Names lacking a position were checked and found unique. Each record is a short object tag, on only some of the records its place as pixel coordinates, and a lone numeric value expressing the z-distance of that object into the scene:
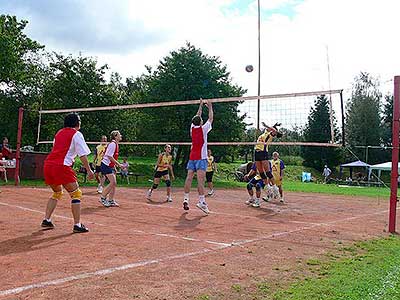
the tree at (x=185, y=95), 30.73
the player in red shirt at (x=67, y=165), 7.60
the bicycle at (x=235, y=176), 35.62
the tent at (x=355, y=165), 45.22
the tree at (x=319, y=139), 51.66
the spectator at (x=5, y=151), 19.44
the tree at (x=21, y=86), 29.25
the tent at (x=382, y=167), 43.38
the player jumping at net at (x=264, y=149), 12.98
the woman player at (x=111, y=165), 11.56
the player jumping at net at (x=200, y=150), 10.66
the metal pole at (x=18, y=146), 17.11
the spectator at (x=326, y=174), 44.56
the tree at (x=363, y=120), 58.00
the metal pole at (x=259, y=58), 35.57
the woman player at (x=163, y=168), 13.76
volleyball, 22.86
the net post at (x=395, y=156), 9.23
